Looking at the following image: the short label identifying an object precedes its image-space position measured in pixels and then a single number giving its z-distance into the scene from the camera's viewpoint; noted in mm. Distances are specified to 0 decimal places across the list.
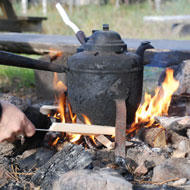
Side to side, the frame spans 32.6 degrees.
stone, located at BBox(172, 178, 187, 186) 2042
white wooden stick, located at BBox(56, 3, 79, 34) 3031
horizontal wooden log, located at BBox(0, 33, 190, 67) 3770
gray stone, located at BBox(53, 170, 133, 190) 1757
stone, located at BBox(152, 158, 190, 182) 2129
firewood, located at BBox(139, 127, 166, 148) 2630
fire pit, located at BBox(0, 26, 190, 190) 2062
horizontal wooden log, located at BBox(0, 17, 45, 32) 6695
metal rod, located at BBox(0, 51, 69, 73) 2316
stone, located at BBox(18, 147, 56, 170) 2439
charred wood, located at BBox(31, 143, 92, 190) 2087
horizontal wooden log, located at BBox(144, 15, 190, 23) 8091
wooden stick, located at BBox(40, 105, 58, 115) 2996
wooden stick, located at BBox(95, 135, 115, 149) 2568
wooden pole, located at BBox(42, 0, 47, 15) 13138
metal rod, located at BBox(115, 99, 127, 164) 2488
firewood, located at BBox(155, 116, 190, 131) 2402
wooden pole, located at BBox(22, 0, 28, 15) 13637
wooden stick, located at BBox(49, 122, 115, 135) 2438
